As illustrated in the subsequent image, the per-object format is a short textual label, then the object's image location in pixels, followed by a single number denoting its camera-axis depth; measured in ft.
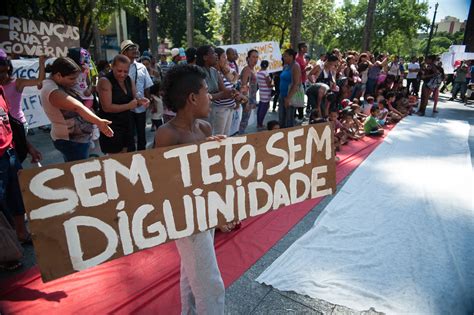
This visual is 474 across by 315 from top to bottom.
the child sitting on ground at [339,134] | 18.89
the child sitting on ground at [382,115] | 25.23
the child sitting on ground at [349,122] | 21.33
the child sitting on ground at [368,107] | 27.27
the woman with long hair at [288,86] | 17.87
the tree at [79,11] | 36.50
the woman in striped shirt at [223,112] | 13.42
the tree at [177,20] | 110.52
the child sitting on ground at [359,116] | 22.66
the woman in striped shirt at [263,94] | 22.88
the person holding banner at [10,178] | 7.79
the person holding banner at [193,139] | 5.29
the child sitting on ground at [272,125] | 12.93
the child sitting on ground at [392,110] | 27.18
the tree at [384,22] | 97.45
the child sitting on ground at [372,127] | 22.63
